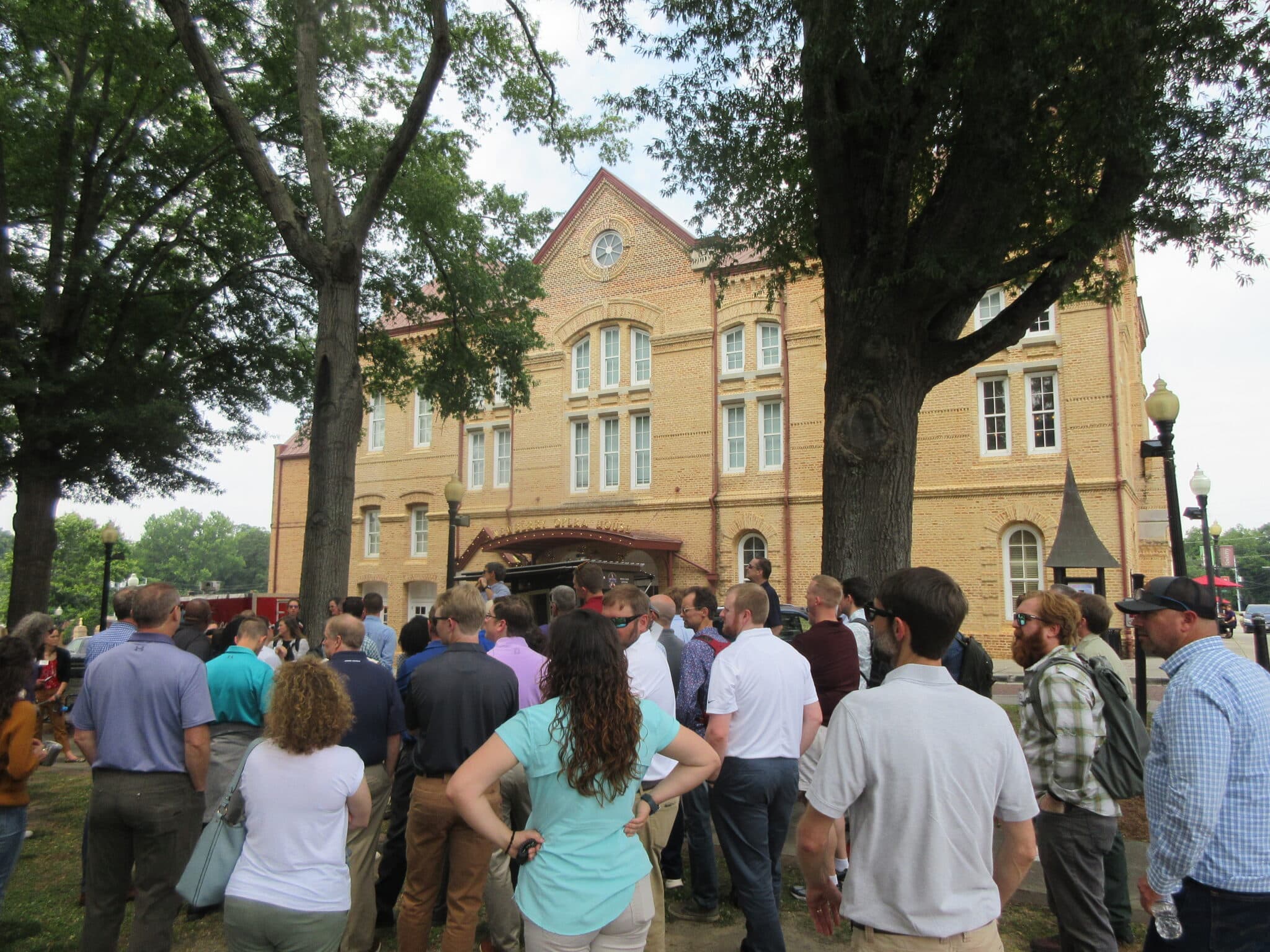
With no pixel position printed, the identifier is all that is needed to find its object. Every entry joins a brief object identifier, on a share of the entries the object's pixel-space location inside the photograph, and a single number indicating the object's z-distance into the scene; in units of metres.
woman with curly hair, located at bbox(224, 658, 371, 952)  3.17
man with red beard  4.05
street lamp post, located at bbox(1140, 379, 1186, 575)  9.73
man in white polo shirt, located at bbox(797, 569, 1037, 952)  2.52
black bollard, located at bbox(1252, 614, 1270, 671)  9.35
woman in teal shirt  2.81
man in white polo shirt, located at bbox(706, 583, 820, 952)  4.55
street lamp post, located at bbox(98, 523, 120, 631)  20.86
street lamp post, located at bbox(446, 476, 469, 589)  17.88
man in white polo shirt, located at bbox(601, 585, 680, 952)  4.98
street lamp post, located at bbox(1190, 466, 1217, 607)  16.67
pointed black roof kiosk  17.09
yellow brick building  20.23
